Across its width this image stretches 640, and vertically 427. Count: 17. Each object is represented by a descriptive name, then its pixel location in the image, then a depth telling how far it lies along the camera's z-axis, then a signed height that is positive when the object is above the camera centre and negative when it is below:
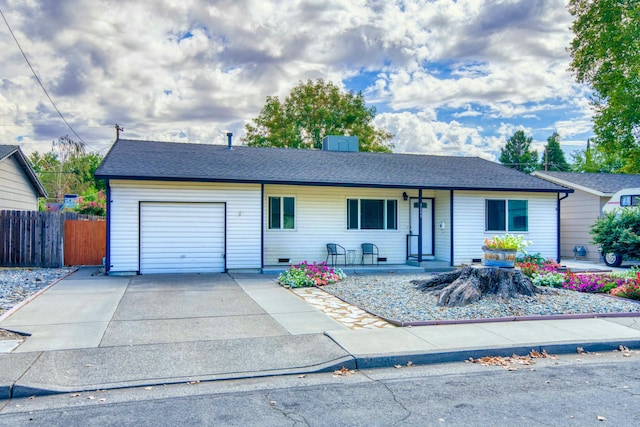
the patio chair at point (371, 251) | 15.77 -1.08
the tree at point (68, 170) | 36.25 +4.31
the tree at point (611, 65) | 20.20 +6.73
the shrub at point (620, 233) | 15.85 -0.54
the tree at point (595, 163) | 40.00 +4.55
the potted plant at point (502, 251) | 9.74 -0.68
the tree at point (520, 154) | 44.97 +5.98
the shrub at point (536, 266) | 12.04 -1.35
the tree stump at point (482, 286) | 8.95 -1.32
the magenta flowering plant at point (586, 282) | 10.77 -1.49
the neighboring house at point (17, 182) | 16.44 +1.44
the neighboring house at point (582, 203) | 19.47 +0.58
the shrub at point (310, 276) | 11.57 -1.44
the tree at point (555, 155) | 44.16 +5.72
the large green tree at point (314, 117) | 35.12 +7.43
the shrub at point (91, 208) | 23.09 +0.55
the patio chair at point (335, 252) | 15.36 -1.10
